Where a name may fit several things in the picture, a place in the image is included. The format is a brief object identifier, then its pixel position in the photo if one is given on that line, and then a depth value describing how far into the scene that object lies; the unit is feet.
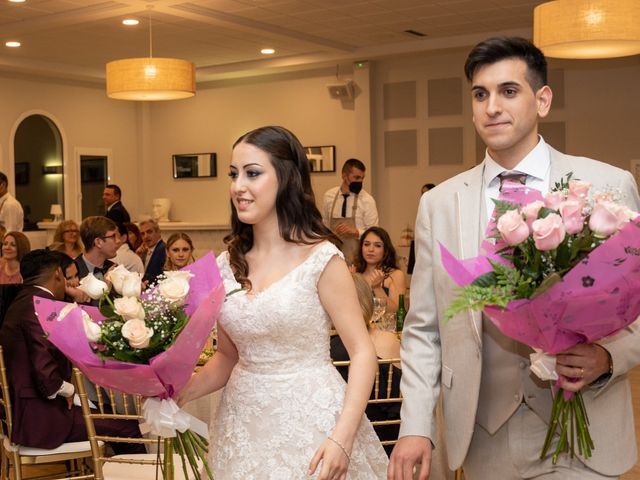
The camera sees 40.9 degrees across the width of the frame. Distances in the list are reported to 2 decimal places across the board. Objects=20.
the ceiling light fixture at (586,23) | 20.95
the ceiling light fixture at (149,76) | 28.58
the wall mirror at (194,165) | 50.29
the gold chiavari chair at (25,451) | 13.62
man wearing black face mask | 32.94
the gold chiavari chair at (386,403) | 11.37
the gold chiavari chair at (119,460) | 11.41
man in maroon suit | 13.75
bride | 8.45
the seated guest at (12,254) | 22.62
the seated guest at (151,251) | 26.08
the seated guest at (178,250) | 23.53
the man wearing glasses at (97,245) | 21.20
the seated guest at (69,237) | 25.21
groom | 6.80
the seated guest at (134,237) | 32.02
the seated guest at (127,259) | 24.94
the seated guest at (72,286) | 17.49
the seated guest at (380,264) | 20.62
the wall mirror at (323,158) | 45.88
